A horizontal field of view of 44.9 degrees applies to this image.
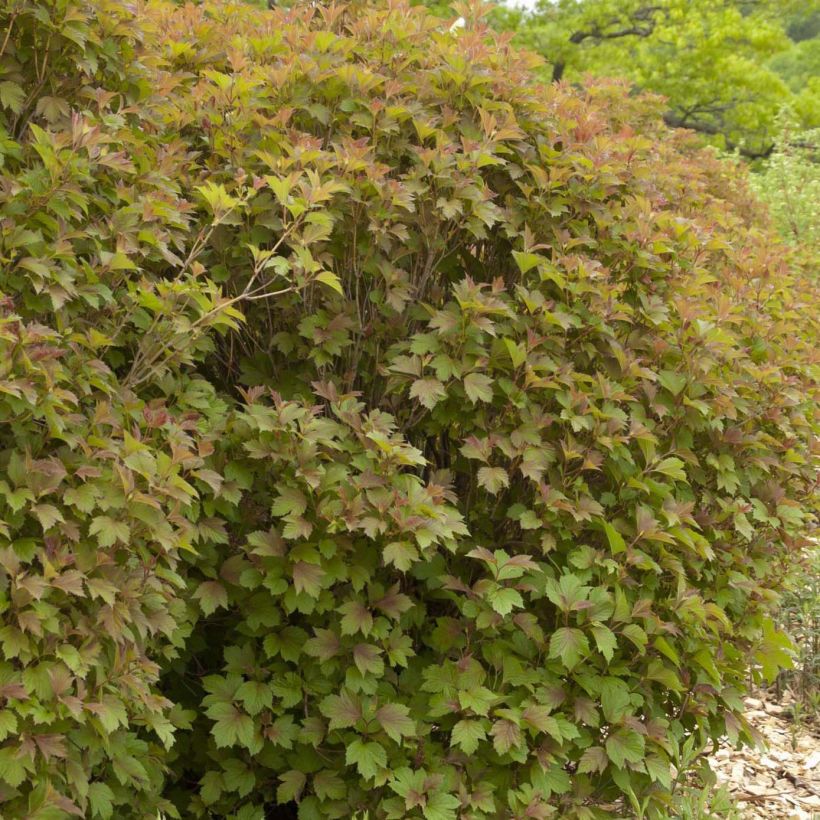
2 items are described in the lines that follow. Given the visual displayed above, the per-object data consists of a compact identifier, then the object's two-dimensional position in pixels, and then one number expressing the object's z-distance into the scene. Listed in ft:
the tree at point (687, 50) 58.95
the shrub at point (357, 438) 7.02
